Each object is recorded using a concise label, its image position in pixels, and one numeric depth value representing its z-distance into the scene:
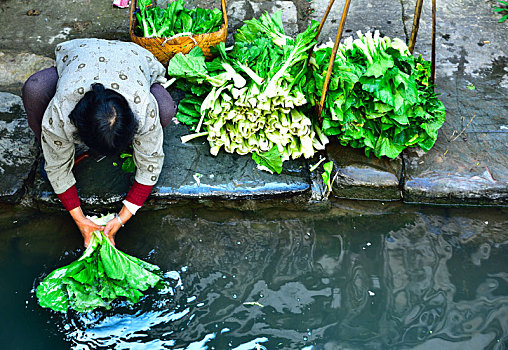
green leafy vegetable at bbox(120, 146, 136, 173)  3.24
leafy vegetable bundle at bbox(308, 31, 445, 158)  3.03
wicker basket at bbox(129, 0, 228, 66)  3.49
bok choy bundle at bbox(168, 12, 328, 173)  3.20
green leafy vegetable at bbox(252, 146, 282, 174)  3.25
